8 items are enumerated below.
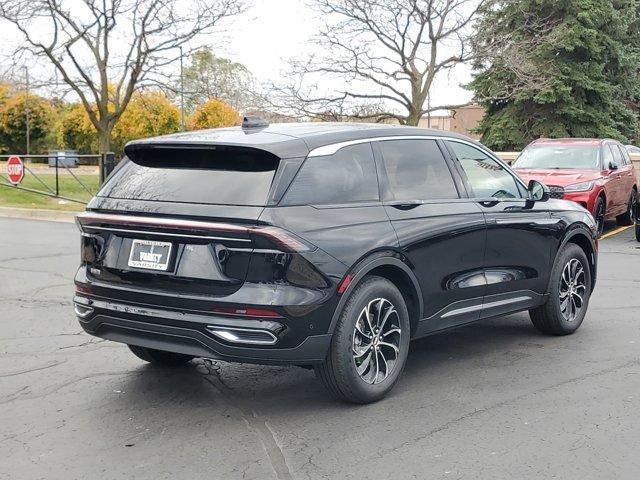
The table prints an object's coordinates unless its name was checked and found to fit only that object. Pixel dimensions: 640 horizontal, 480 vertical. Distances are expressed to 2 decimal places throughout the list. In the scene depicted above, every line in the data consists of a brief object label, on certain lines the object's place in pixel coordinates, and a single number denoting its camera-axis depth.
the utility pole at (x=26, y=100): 28.48
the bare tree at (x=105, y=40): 26.94
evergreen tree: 33.75
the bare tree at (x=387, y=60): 26.88
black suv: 4.63
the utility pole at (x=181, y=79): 28.81
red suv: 14.60
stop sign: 23.09
